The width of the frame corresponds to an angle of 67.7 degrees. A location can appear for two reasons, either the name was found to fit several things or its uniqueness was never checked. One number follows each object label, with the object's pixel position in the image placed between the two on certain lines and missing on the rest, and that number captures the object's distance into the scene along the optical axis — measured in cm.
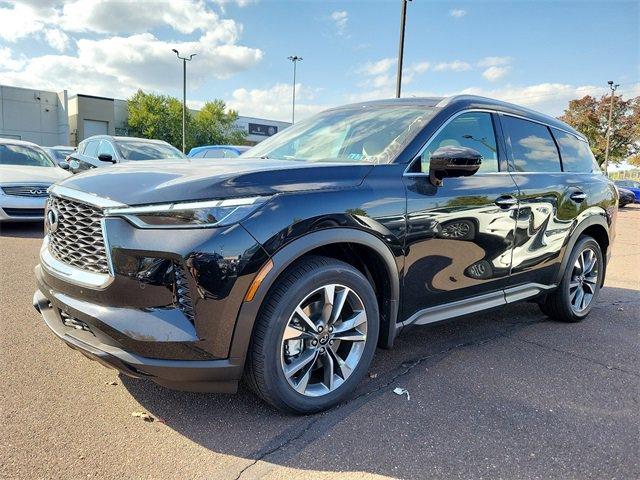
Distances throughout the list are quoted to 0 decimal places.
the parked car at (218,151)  1213
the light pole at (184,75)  3389
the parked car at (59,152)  1656
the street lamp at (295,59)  4890
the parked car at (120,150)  930
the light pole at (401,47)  1510
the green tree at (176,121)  4596
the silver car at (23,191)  777
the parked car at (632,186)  2666
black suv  218
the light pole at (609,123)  3775
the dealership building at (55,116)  4300
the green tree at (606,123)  4388
